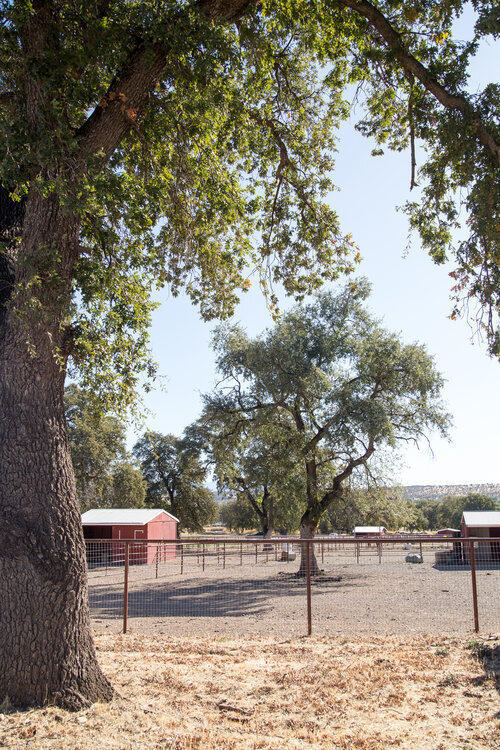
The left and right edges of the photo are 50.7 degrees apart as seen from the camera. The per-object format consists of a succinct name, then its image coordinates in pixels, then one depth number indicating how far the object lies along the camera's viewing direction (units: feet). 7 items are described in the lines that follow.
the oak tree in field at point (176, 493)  165.37
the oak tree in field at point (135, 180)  14.71
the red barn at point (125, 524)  94.99
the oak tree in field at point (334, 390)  64.34
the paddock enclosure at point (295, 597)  30.96
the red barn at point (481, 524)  89.58
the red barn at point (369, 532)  147.99
